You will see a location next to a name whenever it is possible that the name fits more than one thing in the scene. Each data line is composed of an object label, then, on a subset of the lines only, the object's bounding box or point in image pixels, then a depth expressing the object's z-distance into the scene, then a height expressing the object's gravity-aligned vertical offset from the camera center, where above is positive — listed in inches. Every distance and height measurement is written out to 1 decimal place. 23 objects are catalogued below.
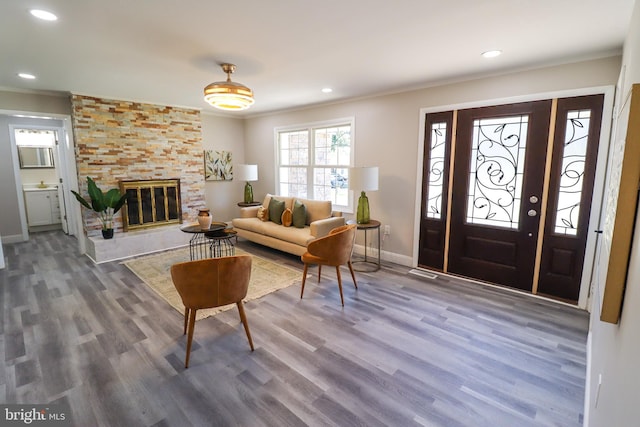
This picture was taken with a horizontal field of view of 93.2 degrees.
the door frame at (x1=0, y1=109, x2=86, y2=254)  179.9 +4.5
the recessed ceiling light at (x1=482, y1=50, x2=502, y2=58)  109.6 +45.2
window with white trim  199.2 +10.4
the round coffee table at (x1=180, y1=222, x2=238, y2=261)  158.9 -41.5
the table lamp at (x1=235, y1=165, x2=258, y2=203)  235.6 +2.3
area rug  131.8 -51.6
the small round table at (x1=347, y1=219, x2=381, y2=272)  163.4 -49.8
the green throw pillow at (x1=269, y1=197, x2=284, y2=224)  202.5 -23.4
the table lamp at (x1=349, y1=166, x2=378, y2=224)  160.1 -1.6
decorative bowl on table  158.7 -29.4
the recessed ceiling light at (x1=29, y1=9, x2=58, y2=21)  81.2 +43.4
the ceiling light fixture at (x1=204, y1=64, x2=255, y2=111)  114.7 +30.8
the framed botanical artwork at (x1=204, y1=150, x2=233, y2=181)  245.0 +7.6
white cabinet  240.5 -27.0
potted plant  173.2 -16.8
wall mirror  242.5 +13.6
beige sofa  171.3 -32.5
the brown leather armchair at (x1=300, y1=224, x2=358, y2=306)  124.3 -30.6
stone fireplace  179.5 +7.6
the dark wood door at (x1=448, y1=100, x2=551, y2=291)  128.0 -6.2
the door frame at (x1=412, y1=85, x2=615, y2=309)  110.2 +7.2
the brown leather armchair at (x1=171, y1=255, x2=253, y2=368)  85.1 -30.8
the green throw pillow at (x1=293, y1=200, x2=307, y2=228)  191.2 -25.0
